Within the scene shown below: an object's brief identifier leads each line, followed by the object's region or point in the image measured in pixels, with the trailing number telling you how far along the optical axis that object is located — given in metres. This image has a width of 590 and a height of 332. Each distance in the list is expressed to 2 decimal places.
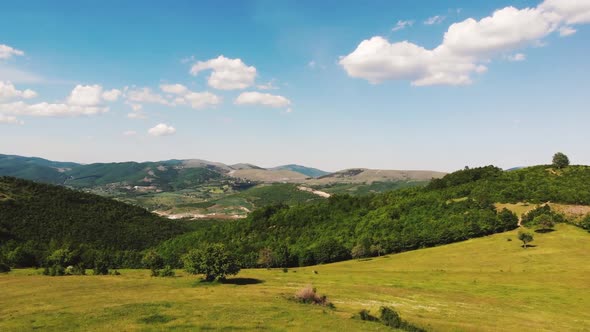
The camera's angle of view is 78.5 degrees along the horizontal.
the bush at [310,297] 63.06
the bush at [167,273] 99.44
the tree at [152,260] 123.44
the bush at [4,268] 104.66
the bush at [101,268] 105.18
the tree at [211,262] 86.38
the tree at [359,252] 144.25
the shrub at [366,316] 52.46
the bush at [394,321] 49.06
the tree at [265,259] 141.38
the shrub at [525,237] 116.69
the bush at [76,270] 102.25
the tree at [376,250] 144.25
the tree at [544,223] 129.12
